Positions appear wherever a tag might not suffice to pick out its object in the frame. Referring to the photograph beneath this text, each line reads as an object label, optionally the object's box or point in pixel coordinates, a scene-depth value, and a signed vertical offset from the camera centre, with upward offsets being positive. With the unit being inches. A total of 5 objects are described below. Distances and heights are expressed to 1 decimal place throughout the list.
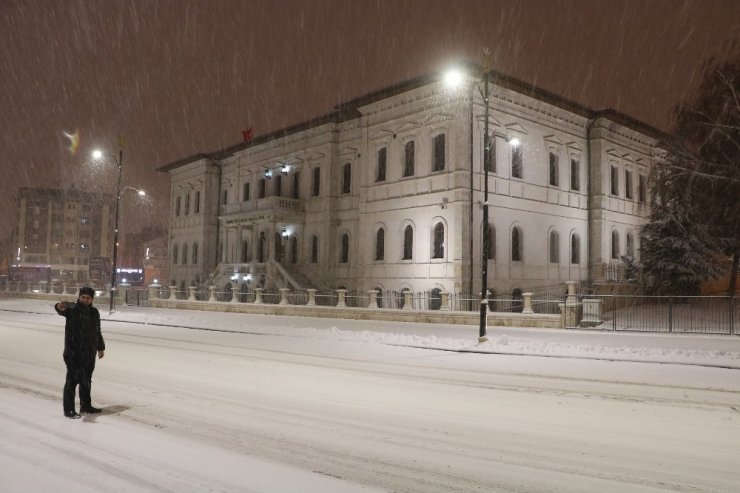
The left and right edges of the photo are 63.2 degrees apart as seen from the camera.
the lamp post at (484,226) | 726.5 +83.1
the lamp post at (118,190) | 1221.1 +196.5
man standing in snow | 306.8 -33.1
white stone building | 1307.8 +241.0
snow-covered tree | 725.3 +169.3
